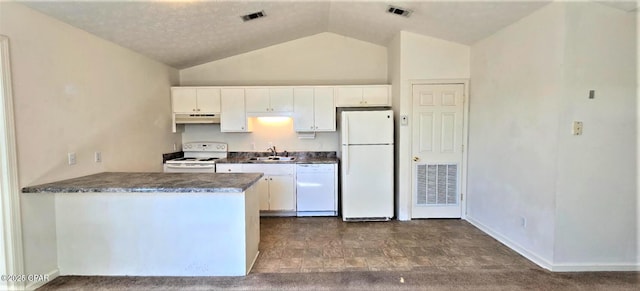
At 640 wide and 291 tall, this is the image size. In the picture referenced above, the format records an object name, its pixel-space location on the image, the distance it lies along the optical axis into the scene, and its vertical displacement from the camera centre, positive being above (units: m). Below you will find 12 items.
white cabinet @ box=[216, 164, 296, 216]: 4.44 -0.72
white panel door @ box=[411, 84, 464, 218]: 4.16 -0.22
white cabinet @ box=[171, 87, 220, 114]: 4.62 +0.55
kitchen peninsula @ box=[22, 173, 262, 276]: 2.61 -0.82
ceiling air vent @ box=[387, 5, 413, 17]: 3.44 +1.42
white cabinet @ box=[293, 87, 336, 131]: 4.59 +0.39
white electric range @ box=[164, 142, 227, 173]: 4.78 -0.26
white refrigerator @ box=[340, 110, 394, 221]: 4.16 -0.43
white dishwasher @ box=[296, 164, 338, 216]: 4.44 -0.78
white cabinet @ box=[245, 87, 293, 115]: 4.59 +0.52
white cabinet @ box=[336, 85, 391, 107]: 4.60 +0.58
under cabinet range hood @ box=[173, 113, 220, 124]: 4.64 +0.27
